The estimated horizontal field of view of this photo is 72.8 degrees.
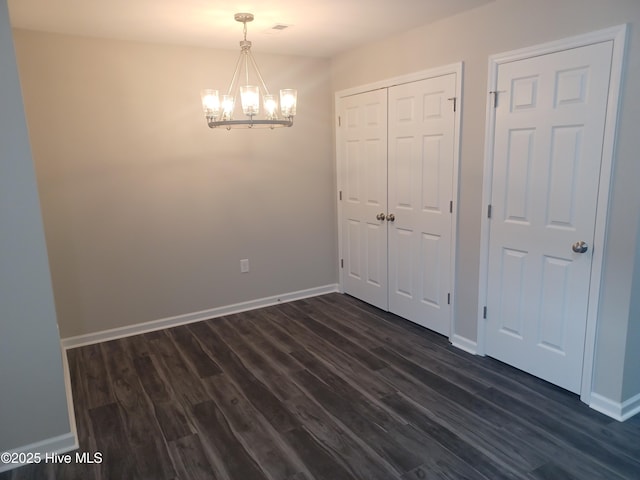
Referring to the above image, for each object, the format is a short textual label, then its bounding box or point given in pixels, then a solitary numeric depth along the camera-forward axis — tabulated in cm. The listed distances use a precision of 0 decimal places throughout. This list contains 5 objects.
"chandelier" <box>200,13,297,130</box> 266
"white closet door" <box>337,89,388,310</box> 395
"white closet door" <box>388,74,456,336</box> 333
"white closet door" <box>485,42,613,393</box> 244
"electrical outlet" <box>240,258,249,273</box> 427
